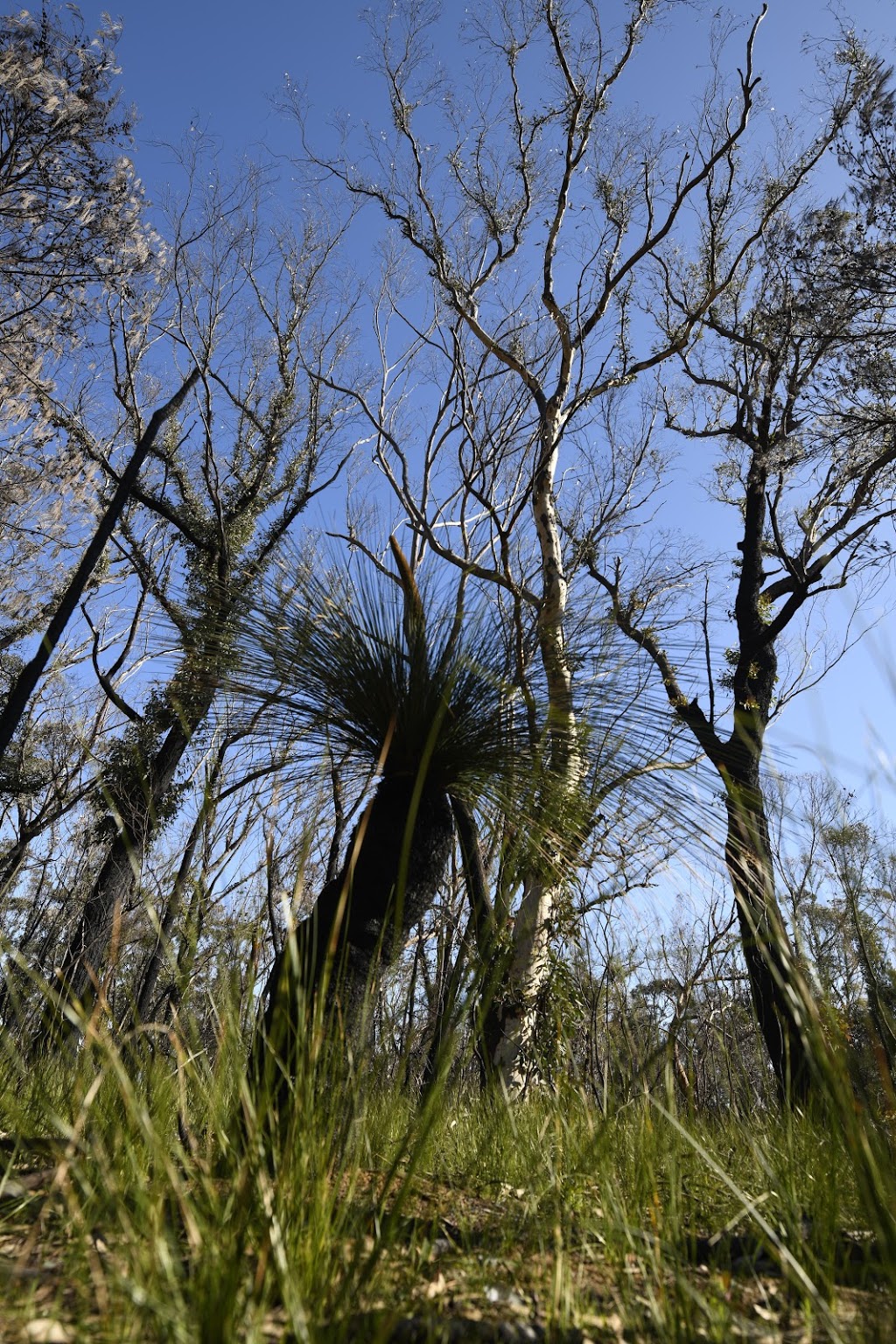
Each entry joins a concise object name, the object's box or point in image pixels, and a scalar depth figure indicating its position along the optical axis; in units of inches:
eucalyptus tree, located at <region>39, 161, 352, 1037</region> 305.7
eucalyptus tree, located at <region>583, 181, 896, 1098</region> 240.4
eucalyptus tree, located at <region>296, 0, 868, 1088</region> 181.8
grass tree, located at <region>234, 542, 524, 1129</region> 83.4
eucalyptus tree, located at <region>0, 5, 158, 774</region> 239.1
